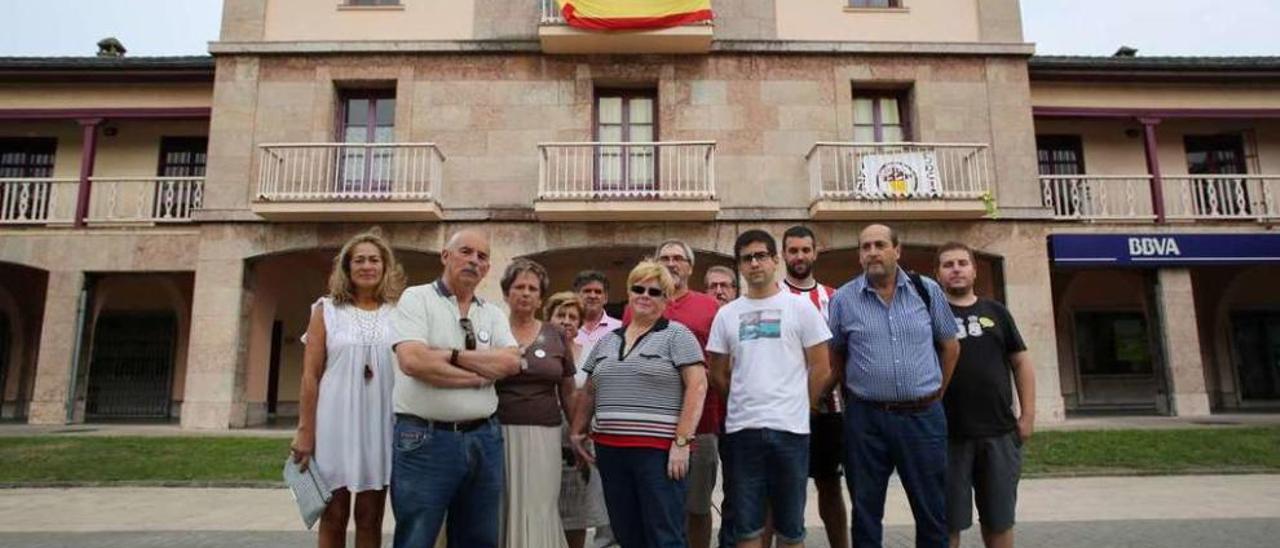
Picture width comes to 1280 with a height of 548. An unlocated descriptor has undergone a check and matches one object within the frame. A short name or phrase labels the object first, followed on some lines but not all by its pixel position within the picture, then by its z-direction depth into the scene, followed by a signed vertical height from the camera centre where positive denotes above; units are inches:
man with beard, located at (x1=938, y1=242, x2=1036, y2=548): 169.8 -15.3
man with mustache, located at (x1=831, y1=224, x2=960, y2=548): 155.7 -5.9
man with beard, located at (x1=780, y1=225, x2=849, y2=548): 178.9 -19.1
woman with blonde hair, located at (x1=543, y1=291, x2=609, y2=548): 180.4 -33.8
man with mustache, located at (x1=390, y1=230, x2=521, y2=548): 138.3 -9.3
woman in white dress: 150.6 -7.9
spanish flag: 541.0 +250.5
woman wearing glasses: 143.7 -11.1
